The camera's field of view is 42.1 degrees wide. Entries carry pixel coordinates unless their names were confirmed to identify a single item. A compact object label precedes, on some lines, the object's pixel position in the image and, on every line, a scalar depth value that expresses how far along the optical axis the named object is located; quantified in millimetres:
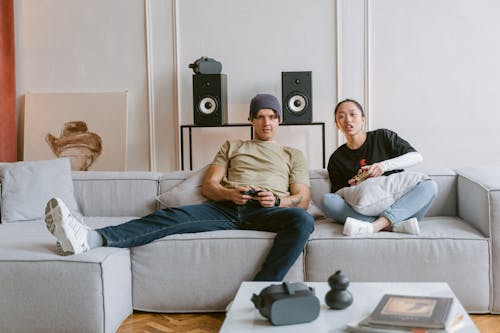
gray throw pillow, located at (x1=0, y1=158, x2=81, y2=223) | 3463
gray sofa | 2863
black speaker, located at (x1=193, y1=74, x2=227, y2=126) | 4406
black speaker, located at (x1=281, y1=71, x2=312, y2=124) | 4348
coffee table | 1827
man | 2824
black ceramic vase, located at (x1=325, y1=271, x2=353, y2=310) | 1936
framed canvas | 4781
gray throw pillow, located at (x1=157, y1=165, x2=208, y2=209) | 3410
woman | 3018
